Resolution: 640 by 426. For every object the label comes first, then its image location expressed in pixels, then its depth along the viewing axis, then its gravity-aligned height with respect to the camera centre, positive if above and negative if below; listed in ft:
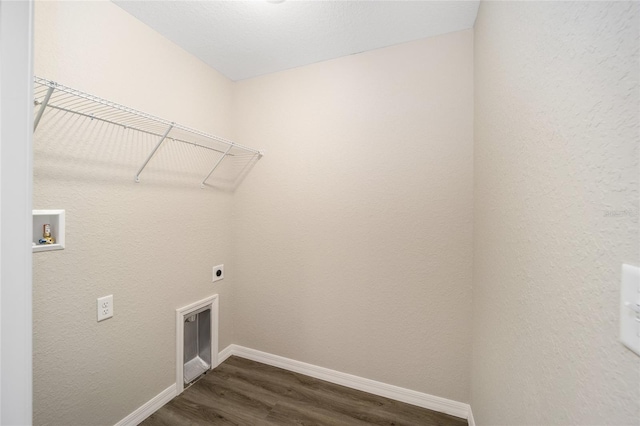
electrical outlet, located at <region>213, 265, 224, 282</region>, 6.65 -1.72
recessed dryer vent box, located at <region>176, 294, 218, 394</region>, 5.74 -3.37
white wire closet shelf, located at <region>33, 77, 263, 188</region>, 3.31 +1.68
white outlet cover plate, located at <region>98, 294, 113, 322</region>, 4.34 -1.75
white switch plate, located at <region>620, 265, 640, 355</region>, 1.18 -0.48
